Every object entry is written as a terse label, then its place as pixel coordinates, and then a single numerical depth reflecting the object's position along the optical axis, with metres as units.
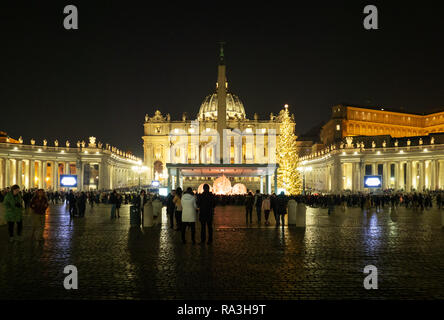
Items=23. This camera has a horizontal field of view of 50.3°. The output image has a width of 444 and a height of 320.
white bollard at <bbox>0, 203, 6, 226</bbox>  21.85
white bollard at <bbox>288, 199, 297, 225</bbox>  21.52
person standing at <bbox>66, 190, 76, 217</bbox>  25.83
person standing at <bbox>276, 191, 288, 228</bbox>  20.21
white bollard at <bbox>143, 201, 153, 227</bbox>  20.12
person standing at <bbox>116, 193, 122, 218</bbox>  25.65
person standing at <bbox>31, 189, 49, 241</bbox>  15.34
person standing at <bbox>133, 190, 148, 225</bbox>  20.64
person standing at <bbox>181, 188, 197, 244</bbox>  14.58
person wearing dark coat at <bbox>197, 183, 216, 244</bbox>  14.62
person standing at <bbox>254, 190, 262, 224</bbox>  22.93
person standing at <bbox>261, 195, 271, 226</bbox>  21.91
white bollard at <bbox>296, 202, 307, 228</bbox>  20.17
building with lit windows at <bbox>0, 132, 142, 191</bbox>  76.39
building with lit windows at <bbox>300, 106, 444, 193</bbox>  75.00
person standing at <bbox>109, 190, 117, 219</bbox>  25.16
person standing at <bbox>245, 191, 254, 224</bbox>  22.77
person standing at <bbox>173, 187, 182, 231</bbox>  17.67
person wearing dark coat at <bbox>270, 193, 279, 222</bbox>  20.55
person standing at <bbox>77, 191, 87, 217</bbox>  26.89
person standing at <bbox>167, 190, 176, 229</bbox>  20.11
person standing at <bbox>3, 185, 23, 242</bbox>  15.40
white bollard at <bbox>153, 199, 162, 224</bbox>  22.00
